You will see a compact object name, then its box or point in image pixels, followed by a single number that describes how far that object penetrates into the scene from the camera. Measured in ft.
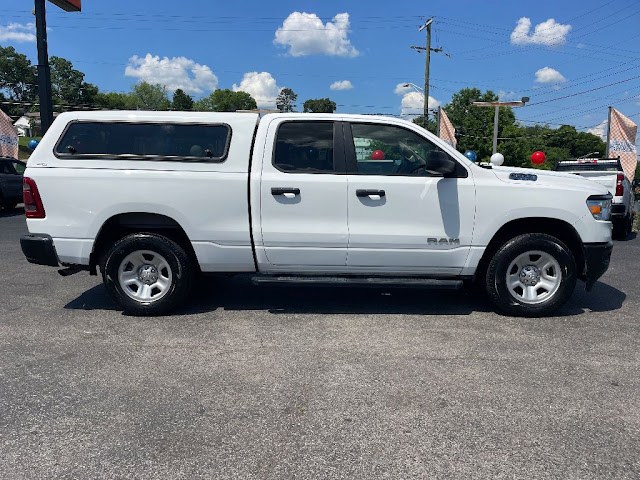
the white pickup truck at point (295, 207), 15.29
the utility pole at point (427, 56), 111.16
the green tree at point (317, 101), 325.62
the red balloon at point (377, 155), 15.92
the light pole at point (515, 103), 73.77
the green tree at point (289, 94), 488.52
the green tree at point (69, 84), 345.72
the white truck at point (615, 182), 31.99
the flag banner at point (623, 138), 56.08
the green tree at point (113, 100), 368.36
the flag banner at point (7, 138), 59.16
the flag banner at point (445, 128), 67.36
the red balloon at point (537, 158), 42.80
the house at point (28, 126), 293.14
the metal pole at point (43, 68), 39.01
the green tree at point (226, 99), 447.67
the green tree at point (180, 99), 369.71
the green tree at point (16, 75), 353.31
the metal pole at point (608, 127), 58.23
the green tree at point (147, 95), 381.81
